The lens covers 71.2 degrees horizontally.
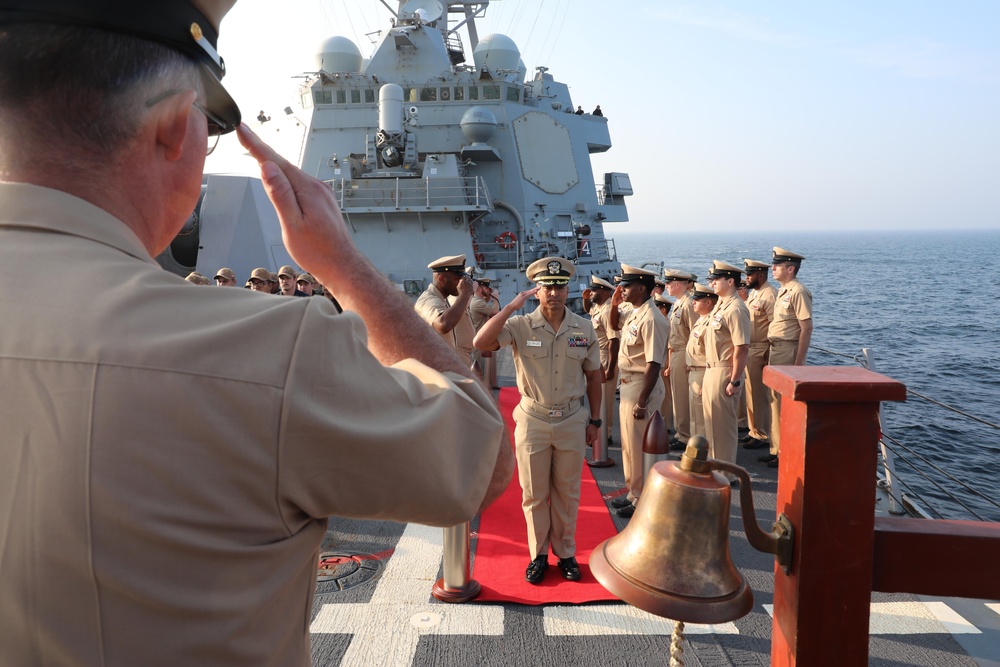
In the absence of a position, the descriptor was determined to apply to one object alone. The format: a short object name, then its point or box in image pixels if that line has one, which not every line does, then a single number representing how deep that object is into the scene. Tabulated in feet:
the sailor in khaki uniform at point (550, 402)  13.26
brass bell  3.85
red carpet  12.05
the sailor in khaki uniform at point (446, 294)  16.34
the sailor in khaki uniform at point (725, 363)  19.25
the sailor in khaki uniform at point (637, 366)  16.84
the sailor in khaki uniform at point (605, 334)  21.38
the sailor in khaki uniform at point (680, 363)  24.47
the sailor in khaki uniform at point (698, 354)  21.17
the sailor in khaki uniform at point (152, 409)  2.16
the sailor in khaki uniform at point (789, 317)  22.53
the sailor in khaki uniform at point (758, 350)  23.22
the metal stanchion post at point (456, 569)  11.42
